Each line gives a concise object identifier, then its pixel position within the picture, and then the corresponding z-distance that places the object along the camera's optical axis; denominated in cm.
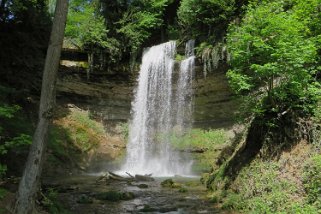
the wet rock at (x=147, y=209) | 1010
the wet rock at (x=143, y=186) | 1462
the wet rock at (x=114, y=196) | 1173
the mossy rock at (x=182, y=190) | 1333
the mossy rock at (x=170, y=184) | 1481
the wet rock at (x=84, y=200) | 1099
